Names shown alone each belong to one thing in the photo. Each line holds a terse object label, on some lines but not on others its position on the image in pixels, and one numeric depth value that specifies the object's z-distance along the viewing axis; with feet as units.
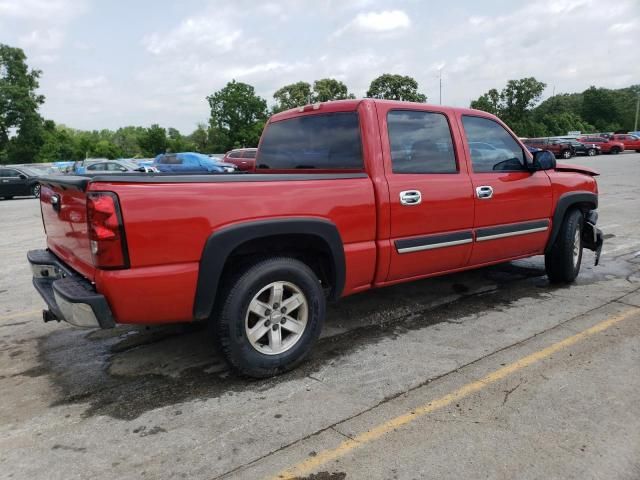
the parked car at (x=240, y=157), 89.98
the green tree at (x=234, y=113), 232.32
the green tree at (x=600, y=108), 293.64
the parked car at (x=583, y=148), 125.70
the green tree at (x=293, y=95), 250.78
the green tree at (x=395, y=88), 237.66
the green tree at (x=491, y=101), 232.12
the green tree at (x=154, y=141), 187.21
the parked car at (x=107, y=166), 76.28
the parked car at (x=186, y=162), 84.09
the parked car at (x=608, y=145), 133.90
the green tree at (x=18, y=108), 173.06
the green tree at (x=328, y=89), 248.11
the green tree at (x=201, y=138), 252.91
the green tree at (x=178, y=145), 191.54
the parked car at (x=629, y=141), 137.90
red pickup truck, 9.22
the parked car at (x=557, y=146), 121.60
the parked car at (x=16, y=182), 66.95
